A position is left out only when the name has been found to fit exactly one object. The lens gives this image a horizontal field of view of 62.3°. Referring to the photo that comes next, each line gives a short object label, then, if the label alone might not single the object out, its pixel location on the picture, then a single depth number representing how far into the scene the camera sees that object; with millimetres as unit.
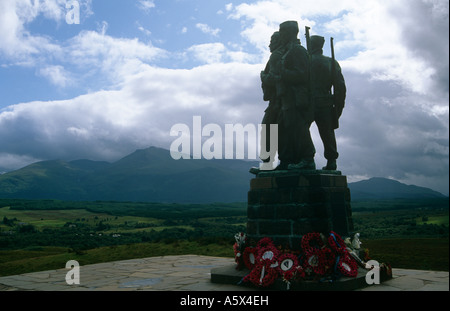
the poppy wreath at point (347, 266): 5938
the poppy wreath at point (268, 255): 6051
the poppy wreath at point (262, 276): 5883
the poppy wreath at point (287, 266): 5785
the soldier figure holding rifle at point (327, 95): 7465
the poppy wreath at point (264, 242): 6449
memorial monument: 5949
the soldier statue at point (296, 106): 7031
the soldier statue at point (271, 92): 7387
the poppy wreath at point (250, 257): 6464
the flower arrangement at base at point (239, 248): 6734
